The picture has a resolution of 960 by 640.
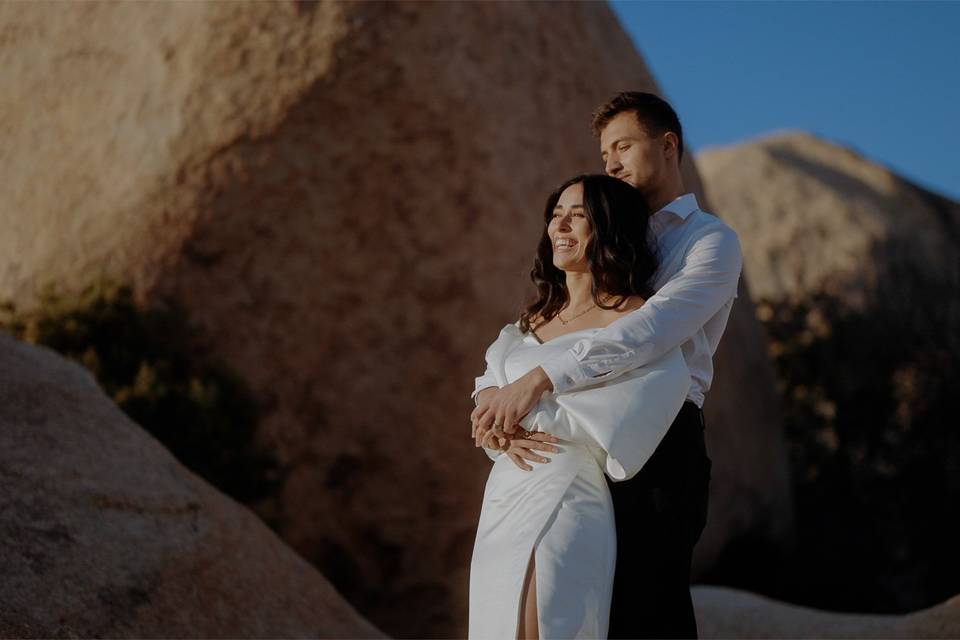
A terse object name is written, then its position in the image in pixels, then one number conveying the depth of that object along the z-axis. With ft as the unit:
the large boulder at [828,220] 44.55
